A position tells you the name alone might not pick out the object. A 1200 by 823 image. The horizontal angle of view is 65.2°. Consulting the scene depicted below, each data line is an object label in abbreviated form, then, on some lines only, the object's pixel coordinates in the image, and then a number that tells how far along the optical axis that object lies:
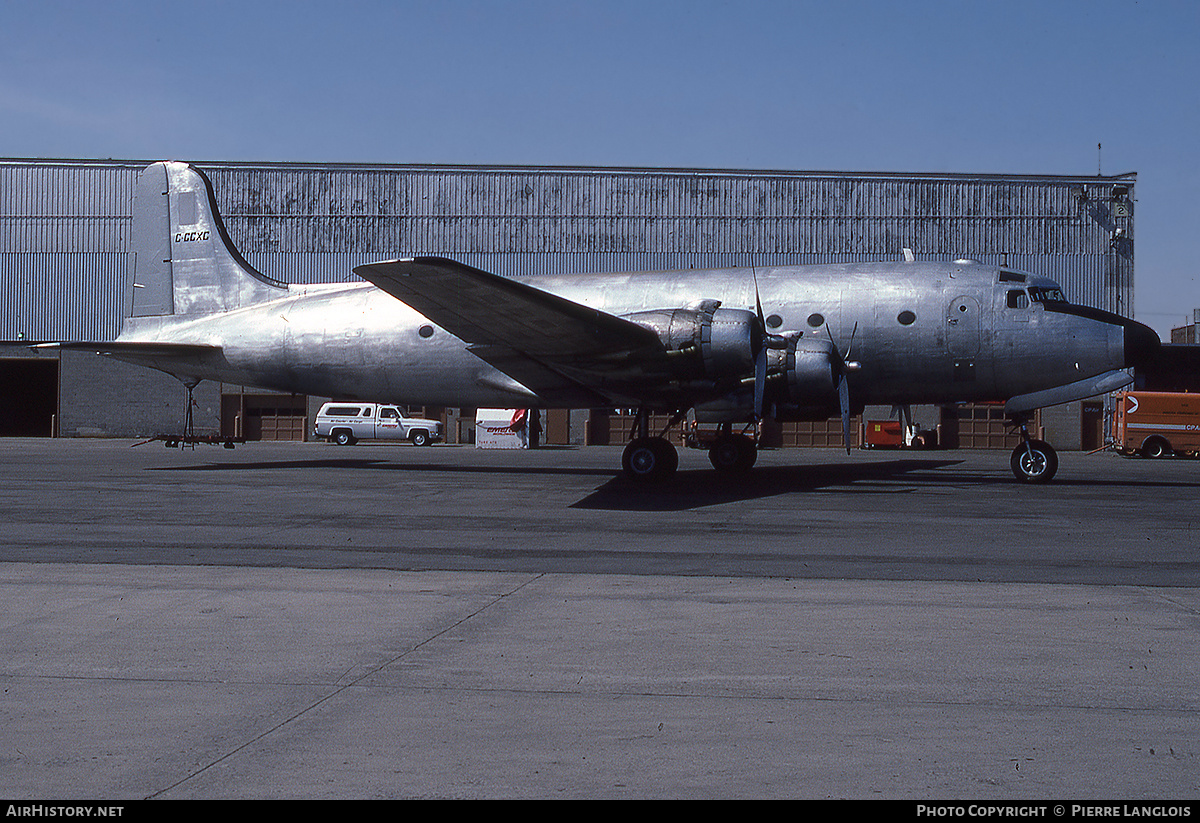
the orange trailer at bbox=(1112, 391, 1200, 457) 38.75
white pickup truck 44.50
